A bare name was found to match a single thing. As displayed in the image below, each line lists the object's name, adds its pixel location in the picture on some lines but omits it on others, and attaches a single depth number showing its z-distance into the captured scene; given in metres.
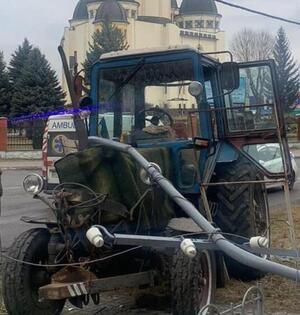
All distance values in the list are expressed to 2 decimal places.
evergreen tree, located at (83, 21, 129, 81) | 37.80
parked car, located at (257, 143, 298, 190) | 5.83
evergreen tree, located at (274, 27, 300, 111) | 52.29
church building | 59.75
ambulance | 11.11
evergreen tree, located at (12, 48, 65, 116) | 34.68
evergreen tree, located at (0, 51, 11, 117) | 37.10
